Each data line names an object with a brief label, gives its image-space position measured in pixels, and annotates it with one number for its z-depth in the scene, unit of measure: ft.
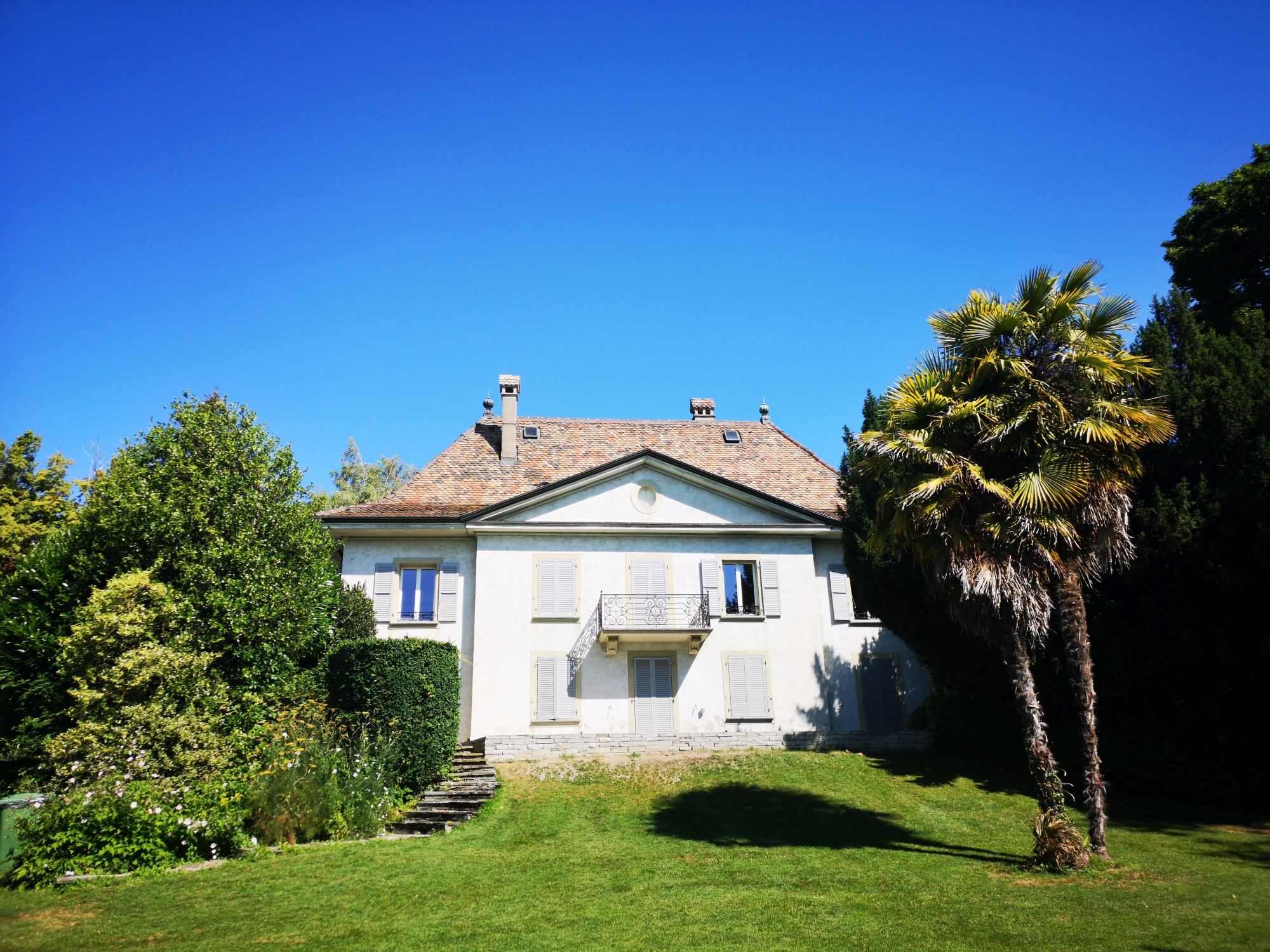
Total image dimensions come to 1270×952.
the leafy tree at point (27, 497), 85.20
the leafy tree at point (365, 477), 154.30
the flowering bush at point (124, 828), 37.45
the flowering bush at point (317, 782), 43.93
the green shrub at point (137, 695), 43.16
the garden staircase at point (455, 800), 47.93
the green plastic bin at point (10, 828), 38.63
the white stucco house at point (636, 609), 66.69
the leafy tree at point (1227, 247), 62.59
